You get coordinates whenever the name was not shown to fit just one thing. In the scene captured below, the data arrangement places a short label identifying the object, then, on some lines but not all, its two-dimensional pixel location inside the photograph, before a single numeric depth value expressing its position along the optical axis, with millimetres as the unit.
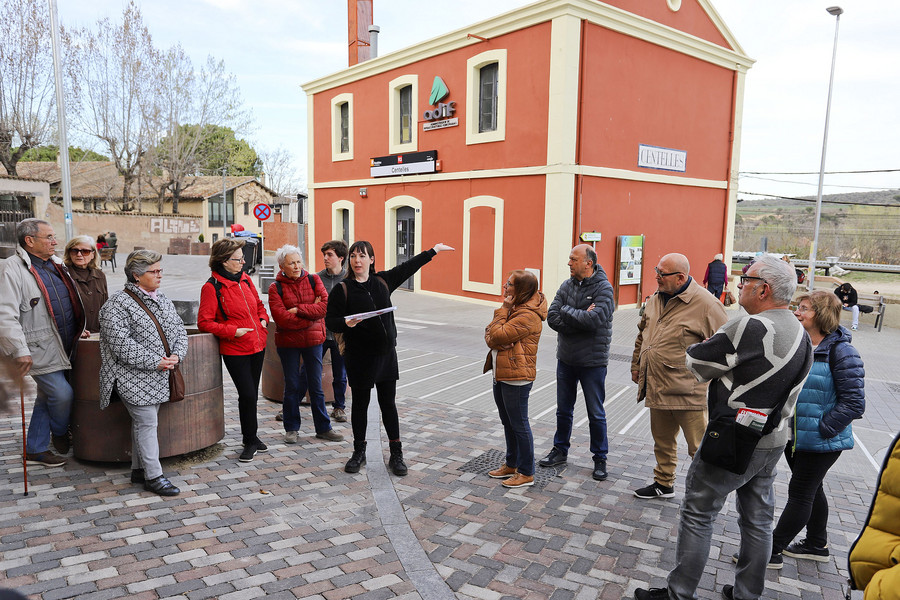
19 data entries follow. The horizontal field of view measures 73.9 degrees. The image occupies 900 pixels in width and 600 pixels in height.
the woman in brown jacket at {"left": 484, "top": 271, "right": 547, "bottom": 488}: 4496
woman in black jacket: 4730
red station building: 15203
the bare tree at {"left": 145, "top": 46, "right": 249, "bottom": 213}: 36688
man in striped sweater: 2881
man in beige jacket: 4105
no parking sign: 19234
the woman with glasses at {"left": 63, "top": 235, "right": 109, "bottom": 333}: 5023
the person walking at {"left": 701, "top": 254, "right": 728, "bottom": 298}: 15109
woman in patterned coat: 4215
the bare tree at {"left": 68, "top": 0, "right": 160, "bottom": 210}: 33062
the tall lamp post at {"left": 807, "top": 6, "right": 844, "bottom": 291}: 17759
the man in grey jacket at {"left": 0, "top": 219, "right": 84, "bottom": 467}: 4418
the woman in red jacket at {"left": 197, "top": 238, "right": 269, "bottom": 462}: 4883
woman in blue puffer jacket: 3514
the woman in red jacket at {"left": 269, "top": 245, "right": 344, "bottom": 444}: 5406
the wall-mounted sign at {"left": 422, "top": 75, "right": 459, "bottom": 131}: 17875
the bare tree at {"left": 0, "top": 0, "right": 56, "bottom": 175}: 26109
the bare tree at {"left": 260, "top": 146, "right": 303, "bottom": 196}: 63969
